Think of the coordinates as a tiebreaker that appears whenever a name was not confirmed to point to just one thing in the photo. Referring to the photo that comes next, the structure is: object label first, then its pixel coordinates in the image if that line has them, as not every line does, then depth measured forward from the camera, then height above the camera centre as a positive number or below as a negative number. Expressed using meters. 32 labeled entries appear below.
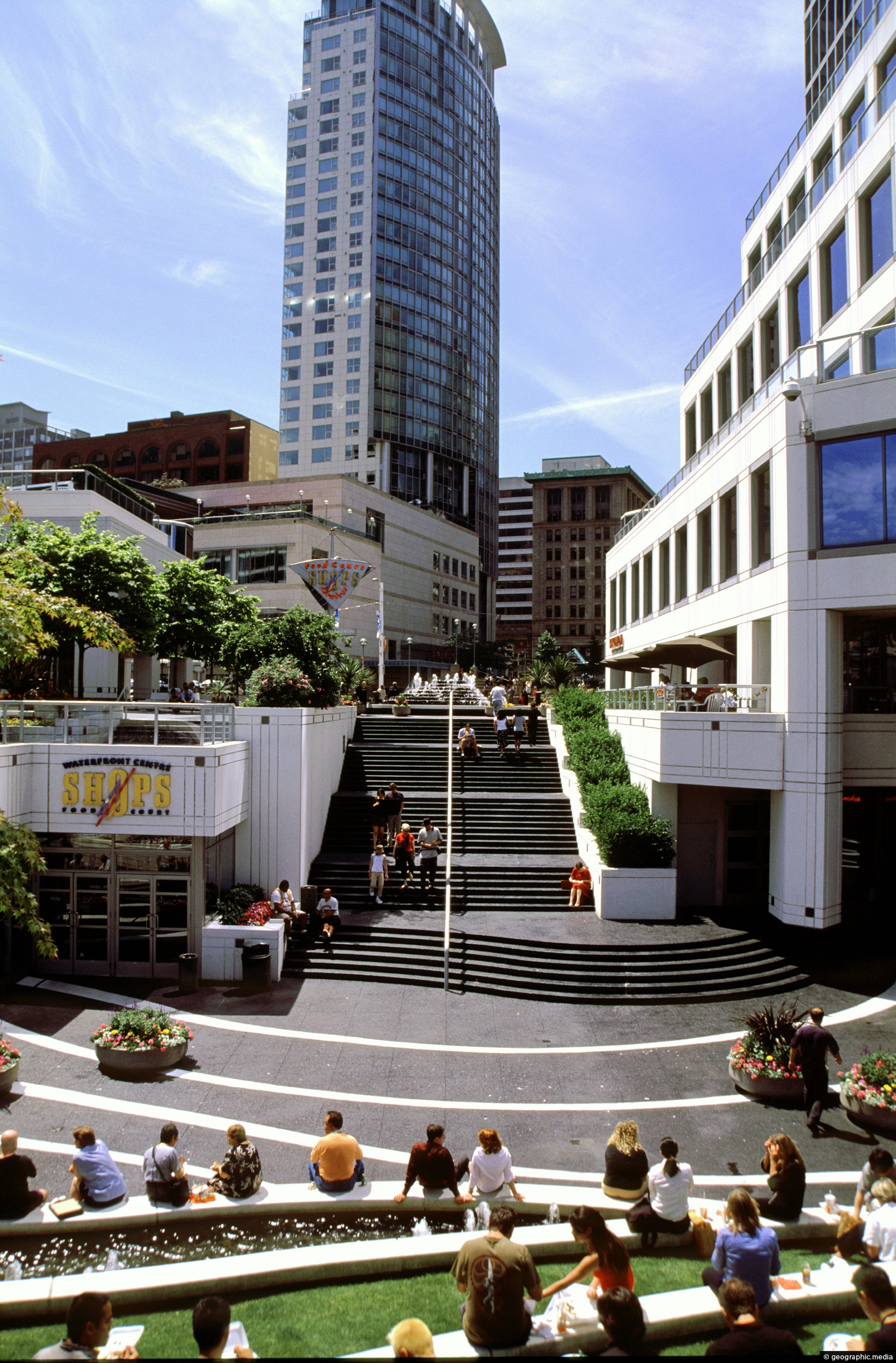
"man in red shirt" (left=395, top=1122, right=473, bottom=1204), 9.03 -4.98
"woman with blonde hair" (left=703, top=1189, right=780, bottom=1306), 7.09 -4.64
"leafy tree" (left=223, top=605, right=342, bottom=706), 23.70 +1.48
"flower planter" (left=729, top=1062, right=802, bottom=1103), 11.98 -5.50
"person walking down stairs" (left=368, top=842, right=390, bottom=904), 20.45 -4.15
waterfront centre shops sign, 16.92 -1.80
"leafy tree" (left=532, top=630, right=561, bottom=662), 71.88 +4.44
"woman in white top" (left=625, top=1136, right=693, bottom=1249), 8.33 -4.98
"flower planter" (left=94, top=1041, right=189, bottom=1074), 12.52 -5.38
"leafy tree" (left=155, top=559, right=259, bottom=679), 31.62 +3.09
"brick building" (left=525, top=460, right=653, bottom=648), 126.88 +23.96
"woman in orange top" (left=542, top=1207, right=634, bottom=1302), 6.99 -4.63
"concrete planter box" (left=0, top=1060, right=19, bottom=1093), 11.53 -5.18
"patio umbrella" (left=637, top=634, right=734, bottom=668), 20.97 +1.18
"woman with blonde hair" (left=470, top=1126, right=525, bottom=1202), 9.02 -4.98
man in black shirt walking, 11.66 -4.91
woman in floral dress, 9.01 -5.04
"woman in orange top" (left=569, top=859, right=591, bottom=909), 20.31 -4.41
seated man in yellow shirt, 9.16 -5.02
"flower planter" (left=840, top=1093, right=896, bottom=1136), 11.14 -5.49
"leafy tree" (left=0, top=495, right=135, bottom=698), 11.90 +1.24
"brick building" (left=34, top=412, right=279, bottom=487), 92.75 +27.87
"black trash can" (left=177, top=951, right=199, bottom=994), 16.41 -5.33
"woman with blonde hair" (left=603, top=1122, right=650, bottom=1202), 9.14 -5.05
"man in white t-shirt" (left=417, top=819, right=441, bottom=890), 20.66 -3.67
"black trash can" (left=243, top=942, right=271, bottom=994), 16.36 -5.26
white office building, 18.05 +2.95
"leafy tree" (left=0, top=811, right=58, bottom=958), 11.76 -2.57
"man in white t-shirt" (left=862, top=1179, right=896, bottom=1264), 7.55 -4.79
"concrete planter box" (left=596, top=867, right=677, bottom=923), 19.45 -4.43
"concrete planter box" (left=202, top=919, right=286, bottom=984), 17.03 -5.05
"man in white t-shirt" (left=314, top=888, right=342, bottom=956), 18.41 -4.63
